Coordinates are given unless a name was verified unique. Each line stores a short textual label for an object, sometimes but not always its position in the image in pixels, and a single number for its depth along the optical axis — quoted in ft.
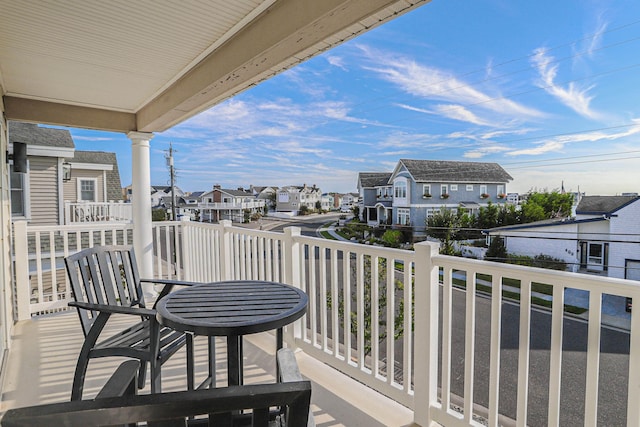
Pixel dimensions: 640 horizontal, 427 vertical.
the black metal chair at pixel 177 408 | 1.95
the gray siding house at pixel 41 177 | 27.27
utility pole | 49.90
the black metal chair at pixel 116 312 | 5.90
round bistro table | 4.71
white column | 14.98
